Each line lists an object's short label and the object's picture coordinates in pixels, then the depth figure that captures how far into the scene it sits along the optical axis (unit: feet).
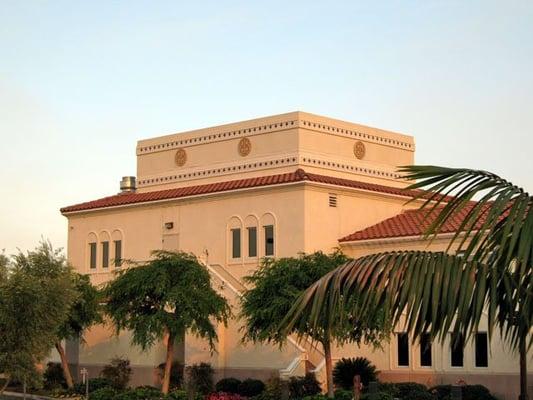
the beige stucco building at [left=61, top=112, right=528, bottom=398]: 150.61
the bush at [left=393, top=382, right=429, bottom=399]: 132.87
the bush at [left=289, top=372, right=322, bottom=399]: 138.10
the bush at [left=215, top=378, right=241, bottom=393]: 149.07
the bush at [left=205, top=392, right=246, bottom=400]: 133.18
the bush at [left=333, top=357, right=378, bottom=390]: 144.56
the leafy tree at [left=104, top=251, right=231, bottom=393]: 141.08
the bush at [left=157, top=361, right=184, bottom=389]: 159.43
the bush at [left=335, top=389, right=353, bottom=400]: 121.69
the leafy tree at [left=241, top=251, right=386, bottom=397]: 126.21
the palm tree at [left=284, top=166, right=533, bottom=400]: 38.47
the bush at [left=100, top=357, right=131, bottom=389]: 161.17
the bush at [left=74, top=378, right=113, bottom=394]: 154.51
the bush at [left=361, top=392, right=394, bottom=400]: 115.24
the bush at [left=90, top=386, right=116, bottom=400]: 138.72
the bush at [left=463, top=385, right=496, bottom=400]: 132.46
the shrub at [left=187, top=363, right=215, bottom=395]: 151.54
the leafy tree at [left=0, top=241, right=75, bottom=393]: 135.64
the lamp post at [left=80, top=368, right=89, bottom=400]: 144.49
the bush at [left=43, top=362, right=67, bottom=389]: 168.55
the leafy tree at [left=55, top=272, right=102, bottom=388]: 160.76
